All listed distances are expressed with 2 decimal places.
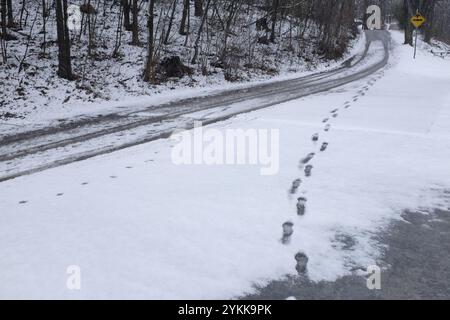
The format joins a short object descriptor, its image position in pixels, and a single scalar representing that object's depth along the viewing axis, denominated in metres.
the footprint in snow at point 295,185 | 4.63
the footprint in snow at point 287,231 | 3.50
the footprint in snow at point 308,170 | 5.20
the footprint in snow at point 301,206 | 4.06
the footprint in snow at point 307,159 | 5.68
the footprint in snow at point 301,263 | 3.09
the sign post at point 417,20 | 24.00
